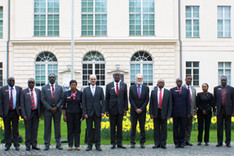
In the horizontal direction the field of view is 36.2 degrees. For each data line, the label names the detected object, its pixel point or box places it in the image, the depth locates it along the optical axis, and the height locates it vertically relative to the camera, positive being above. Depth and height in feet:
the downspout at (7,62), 93.66 +3.64
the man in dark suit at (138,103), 35.76 -2.69
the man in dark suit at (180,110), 35.96 -3.40
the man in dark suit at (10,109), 34.19 -3.16
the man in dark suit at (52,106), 34.86 -2.91
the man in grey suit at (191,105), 37.48 -3.10
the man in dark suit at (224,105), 36.63 -2.95
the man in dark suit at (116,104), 35.60 -2.78
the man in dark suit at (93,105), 34.91 -2.86
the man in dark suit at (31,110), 34.45 -3.36
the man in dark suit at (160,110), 35.63 -3.39
